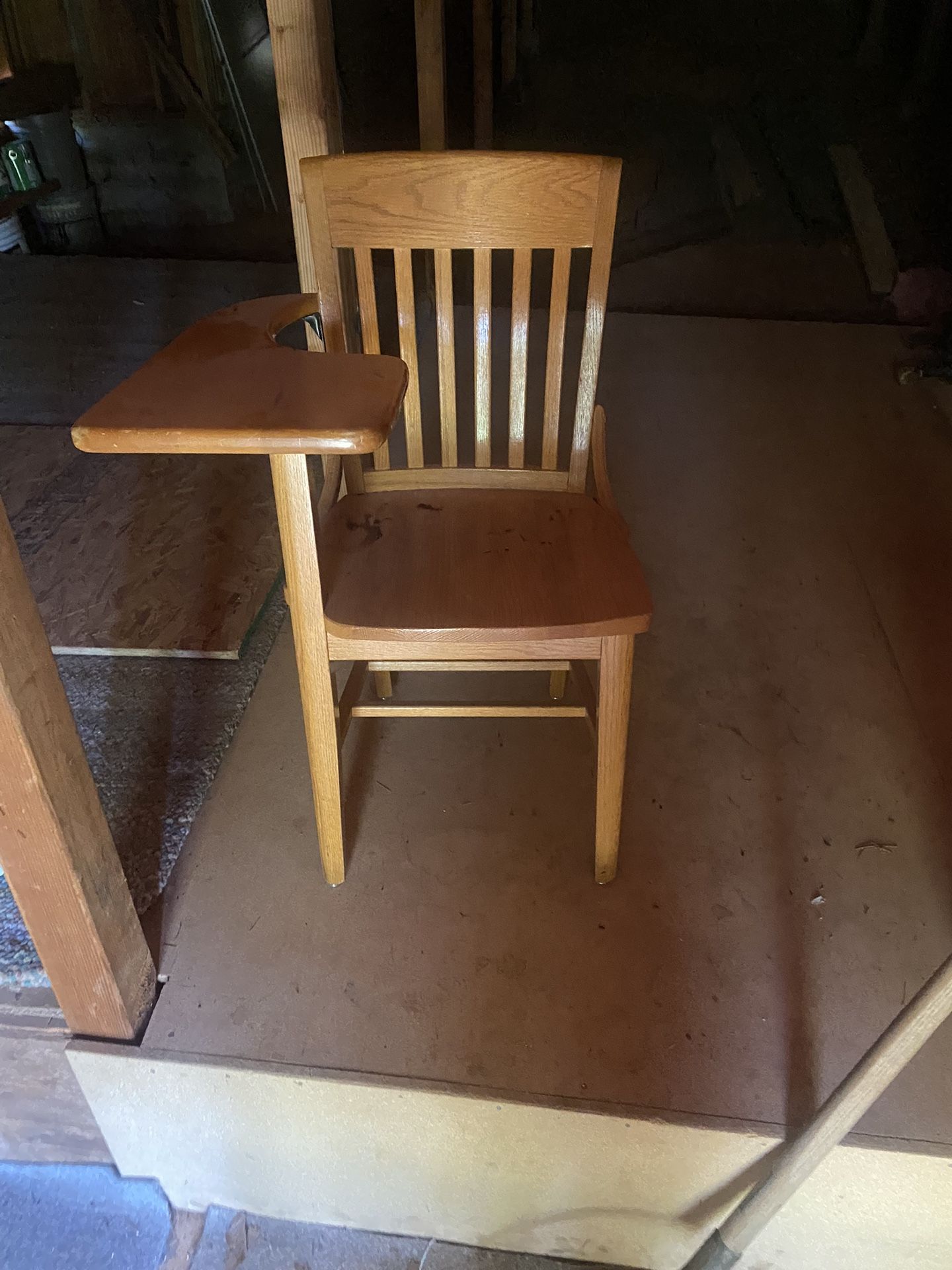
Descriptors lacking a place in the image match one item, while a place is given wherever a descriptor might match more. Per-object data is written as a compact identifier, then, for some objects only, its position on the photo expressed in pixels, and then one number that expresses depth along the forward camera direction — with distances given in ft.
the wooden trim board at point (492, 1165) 3.46
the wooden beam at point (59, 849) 2.76
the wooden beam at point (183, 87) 16.24
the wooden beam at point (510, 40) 17.03
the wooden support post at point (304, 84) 4.38
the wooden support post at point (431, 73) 7.03
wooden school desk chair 3.25
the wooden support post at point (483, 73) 11.36
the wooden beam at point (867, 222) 12.30
